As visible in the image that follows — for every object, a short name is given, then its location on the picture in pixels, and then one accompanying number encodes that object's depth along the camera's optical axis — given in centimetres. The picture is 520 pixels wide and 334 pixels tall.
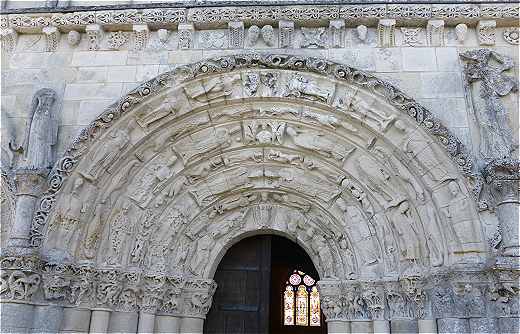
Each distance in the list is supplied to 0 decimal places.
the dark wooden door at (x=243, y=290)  553
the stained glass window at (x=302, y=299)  819
